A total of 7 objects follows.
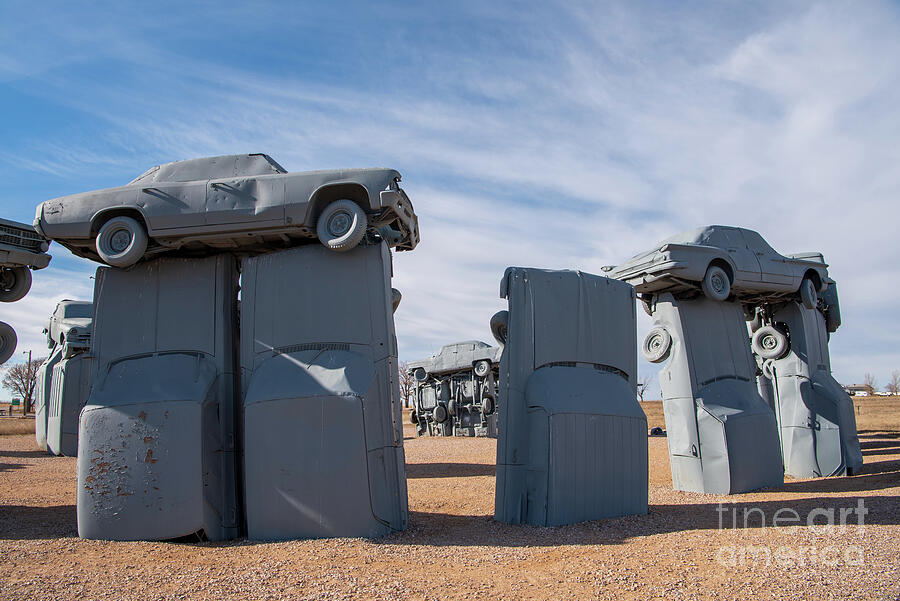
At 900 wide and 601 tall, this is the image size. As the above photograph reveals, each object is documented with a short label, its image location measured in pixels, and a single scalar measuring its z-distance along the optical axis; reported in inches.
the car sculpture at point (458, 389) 988.6
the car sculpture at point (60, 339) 765.9
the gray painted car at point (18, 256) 384.2
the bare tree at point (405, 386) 1894.1
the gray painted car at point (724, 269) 451.8
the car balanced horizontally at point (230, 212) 310.8
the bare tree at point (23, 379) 1719.4
